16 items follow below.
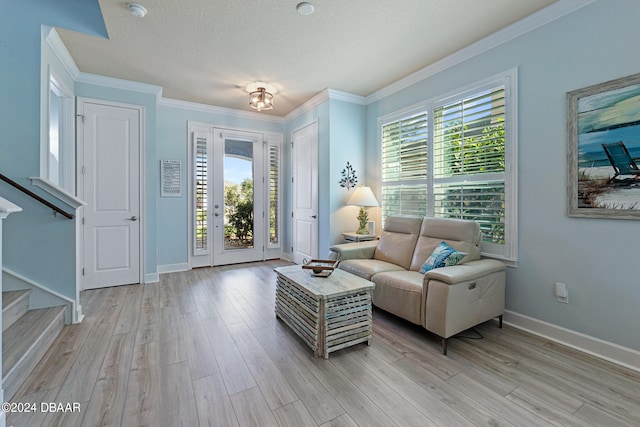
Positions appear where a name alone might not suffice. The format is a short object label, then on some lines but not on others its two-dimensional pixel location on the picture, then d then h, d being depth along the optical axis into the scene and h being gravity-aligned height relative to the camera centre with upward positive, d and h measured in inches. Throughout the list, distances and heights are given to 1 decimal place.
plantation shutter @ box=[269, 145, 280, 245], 218.7 +15.3
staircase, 71.0 -35.1
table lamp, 158.1 +7.2
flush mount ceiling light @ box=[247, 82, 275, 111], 159.6 +64.5
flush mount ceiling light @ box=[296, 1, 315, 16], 95.4 +67.5
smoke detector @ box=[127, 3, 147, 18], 96.9 +68.2
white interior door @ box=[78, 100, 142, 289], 148.9 +12.7
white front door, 200.1 +12.3
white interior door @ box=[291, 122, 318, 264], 183.5 +14.6
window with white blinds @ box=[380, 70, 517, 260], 109.9 +23.5
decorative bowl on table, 103.9 -18.8
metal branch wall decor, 172.5 +21.5
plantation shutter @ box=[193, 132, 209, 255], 192.1 +14.2
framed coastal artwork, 81.5 +18.9
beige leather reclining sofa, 89.0 -21.4
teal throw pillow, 104.5 -15.4
